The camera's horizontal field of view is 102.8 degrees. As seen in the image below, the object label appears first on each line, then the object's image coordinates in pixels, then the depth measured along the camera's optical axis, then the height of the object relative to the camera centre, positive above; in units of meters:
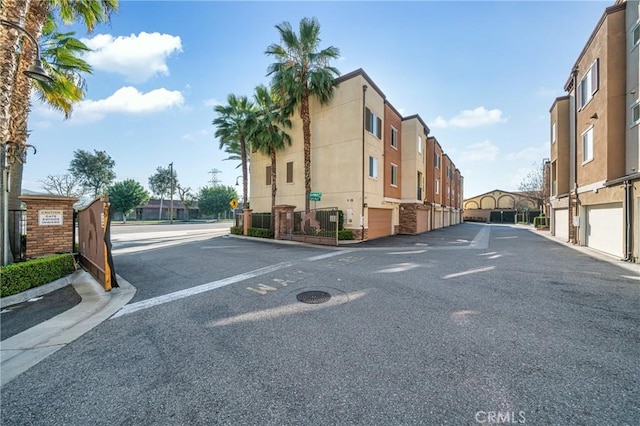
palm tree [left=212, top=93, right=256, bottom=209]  21.65 +7.96
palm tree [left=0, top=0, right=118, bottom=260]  7.59 +5.28
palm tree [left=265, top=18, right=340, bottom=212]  16.08 +9.29
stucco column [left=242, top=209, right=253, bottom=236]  20.44 -0.67
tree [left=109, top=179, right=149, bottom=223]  40.81 +2.71
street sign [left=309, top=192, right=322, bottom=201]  16.03 +1.08
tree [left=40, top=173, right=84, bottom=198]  46.45 +4.73
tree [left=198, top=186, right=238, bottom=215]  56.97 +2.56
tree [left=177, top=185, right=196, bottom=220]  62.12 +3.53
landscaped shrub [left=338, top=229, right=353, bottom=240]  15.53 -1.33
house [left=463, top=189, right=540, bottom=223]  48.84 +1.46
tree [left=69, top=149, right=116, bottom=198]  49.41 +8.23
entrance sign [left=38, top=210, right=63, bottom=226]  7.42 -0.16
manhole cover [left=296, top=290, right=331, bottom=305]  5.42 -1.86
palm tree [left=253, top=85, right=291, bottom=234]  18.66 +6.45
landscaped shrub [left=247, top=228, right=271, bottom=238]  18.77 -1.50
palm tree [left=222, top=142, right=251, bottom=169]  24.71 +6.24
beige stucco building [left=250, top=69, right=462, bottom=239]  16.20 +3.62
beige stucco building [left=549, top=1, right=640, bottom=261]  9.87 +3.45
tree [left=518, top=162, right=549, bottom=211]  31.31 +4.14
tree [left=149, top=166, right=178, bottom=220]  62.50 +7.52
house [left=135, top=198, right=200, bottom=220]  56.29 +0.28
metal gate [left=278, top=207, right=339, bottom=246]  15.27 -0.85
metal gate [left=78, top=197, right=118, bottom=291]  6.29 -0.86
